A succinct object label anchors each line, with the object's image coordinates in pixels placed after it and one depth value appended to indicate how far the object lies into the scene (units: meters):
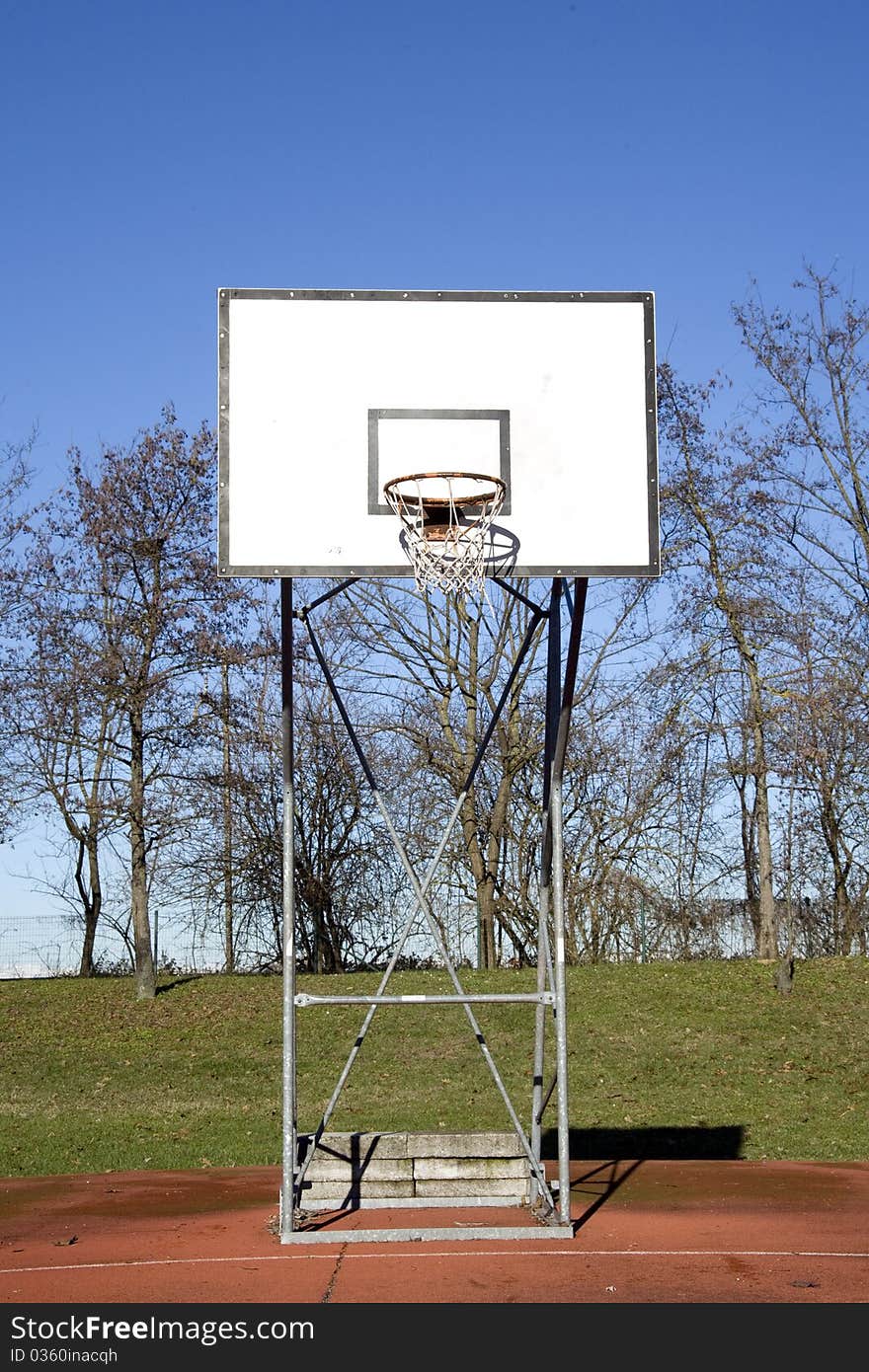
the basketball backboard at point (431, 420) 8.45
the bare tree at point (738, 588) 22.33
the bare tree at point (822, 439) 23.02
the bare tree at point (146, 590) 21.19
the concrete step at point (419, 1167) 9.27
